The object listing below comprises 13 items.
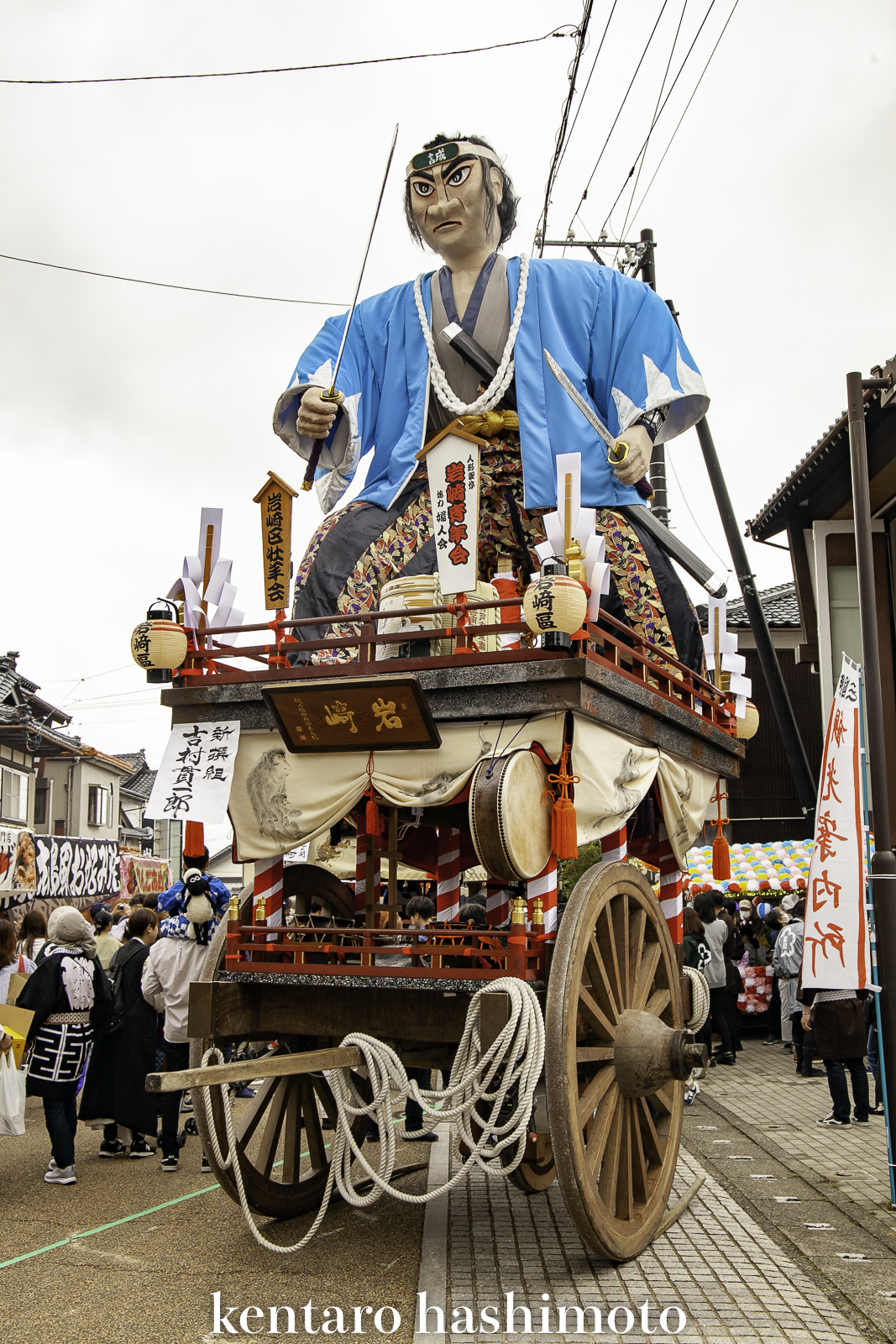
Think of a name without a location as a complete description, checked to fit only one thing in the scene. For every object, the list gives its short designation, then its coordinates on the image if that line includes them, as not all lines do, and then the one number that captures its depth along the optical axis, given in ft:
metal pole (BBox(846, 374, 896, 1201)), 20.26
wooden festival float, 14.67
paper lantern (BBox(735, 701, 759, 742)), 24.38
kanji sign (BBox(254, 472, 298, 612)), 18.06
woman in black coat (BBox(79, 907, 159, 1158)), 24.17
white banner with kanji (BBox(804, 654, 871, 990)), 19.69
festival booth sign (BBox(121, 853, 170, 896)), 73.77
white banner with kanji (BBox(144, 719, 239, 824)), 16.74
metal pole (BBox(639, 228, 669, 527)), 39.93
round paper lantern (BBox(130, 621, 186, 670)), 17.60
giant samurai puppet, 20.85
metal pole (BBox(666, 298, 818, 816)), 41.42
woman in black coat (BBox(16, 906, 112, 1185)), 21.38
